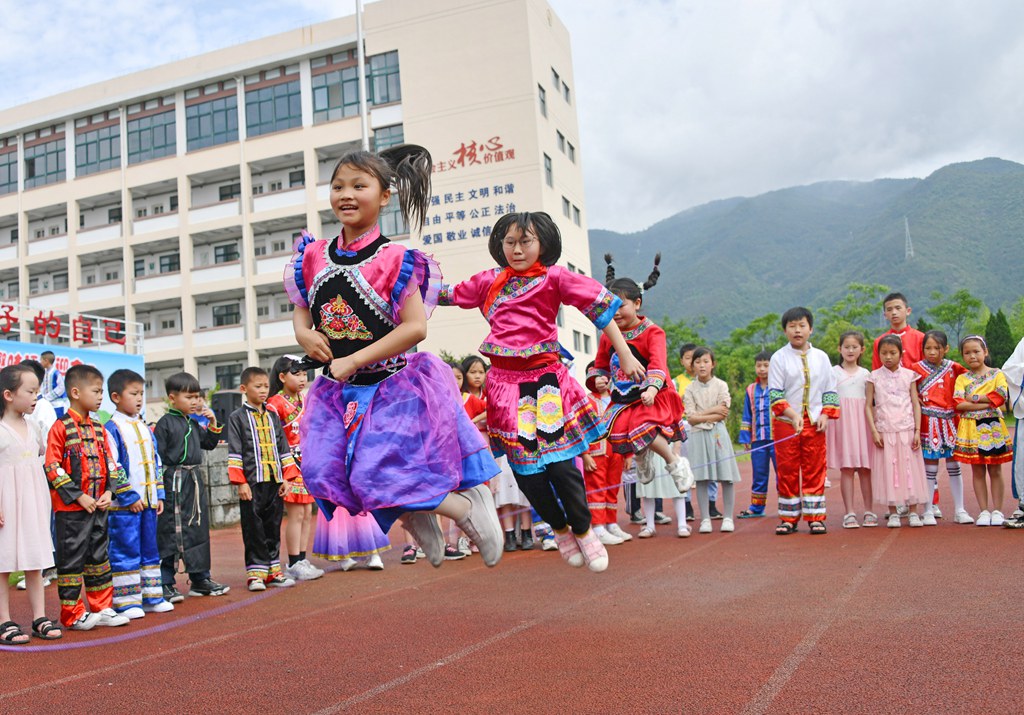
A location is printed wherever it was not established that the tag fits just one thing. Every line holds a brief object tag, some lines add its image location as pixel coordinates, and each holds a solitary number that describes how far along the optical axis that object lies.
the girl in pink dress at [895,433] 8.20
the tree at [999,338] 39.91
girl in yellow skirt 7.98
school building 33.19
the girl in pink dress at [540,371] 4.57
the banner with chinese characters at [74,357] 16.45
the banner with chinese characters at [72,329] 21.83
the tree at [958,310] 49.81
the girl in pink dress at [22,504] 5.35
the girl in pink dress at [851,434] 8.45
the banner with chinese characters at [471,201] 32.78
